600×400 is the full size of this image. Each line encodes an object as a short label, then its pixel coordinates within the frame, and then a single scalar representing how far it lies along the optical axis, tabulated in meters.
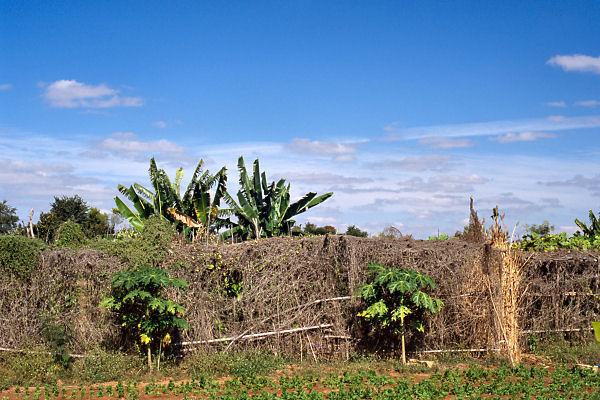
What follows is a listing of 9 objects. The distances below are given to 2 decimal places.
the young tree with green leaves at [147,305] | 12.18
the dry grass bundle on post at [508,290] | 13.35
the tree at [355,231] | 36.72
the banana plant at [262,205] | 23.80
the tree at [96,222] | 35.22
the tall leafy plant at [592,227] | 21.97
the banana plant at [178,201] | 23.19
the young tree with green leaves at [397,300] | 12.91
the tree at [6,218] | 36.88
